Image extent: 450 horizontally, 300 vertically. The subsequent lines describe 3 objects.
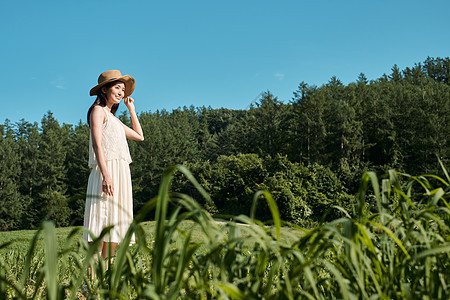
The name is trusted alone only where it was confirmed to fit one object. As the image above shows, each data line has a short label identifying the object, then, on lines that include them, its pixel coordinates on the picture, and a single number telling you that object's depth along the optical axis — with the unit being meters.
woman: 2.96
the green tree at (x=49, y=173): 41.06
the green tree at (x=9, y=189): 39.72
